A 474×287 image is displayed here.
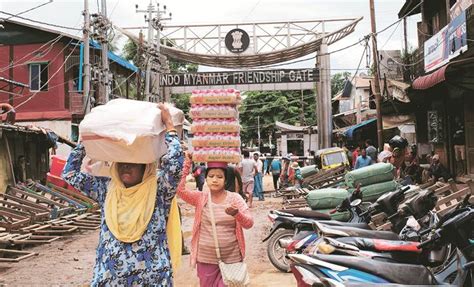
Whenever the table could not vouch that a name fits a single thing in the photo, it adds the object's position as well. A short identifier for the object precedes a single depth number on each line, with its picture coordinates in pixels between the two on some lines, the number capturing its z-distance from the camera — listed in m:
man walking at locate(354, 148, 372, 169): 13.34
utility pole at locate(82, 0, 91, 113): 17.08
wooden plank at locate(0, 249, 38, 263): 7.36
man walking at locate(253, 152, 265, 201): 17.99
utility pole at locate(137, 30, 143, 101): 23.33
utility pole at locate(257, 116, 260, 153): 51.18
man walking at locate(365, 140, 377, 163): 14.44
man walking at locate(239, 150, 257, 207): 15.43
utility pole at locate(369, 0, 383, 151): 17.47
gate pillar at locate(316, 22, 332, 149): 24.36
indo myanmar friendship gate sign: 24.08
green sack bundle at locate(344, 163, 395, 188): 8.08
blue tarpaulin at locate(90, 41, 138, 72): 24.50
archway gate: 23.86
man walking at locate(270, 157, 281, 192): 20.80
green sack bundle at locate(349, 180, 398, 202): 7.87
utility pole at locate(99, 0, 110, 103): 18.53
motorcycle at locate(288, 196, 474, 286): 3.14
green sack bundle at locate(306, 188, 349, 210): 7.83
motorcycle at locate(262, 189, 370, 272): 6.24
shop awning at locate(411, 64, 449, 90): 9.46
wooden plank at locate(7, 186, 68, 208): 10.54
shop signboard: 10.21
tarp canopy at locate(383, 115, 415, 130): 17.70
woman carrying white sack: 2.95
